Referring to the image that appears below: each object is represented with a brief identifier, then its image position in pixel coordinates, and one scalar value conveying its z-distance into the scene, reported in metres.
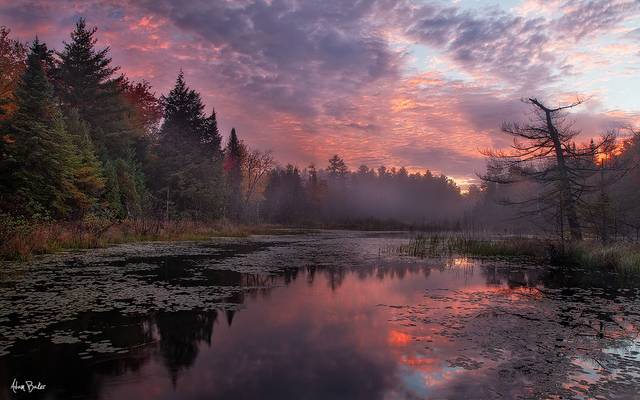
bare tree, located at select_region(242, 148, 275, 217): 67.38
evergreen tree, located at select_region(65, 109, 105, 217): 23.08
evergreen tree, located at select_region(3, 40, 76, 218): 20.33
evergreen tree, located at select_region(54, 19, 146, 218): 33.10
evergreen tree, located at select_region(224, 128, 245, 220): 57.06
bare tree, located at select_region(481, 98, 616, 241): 23.56
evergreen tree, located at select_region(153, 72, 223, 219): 41.09
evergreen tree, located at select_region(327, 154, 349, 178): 120.31
